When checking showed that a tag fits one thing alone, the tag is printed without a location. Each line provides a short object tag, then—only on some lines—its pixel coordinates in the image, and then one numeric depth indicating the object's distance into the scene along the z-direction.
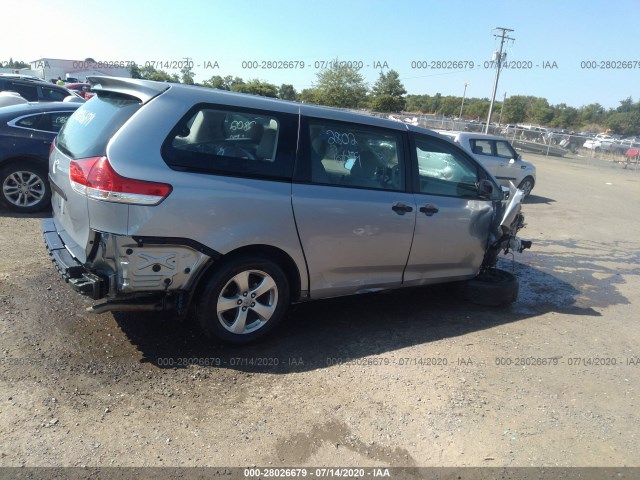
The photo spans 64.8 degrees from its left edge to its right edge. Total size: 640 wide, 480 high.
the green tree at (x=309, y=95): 49.45
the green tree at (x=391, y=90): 54.25
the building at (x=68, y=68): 52.82
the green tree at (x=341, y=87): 49.09
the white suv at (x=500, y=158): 13.62
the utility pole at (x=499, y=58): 42.36
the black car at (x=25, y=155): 7.04
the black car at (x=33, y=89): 13.79
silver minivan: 3.39
